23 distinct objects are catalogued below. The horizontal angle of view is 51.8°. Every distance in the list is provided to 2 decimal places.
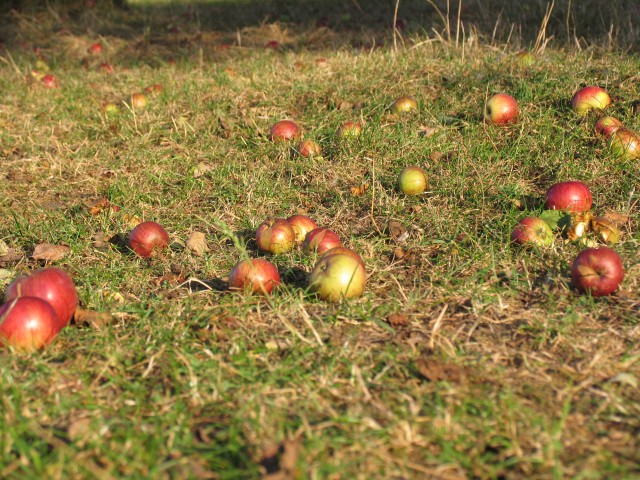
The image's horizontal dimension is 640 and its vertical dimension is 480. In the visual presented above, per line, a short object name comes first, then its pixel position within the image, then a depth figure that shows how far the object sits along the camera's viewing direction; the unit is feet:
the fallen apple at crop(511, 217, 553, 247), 10.35
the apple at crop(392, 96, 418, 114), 15.55
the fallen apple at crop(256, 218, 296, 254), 10.68
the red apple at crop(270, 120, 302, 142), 15.10
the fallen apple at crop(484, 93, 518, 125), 14.16
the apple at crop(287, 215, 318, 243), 11.13
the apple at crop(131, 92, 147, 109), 18.02
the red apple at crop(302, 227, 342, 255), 10.43
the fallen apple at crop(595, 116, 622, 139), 13.21
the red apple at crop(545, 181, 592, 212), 11.03
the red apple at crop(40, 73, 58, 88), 20.92
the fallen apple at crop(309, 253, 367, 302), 9.04
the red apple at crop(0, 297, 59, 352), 7.88
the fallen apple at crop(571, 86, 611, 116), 14.19
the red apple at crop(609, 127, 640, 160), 12.62
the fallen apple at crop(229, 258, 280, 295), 9.23
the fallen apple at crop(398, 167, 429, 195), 12.33
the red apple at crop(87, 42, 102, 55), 26.00
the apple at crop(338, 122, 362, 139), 14.47
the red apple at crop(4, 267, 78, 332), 8.48
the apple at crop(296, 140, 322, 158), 14.28
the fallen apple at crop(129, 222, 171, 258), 11.16
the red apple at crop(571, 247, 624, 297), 8.86
